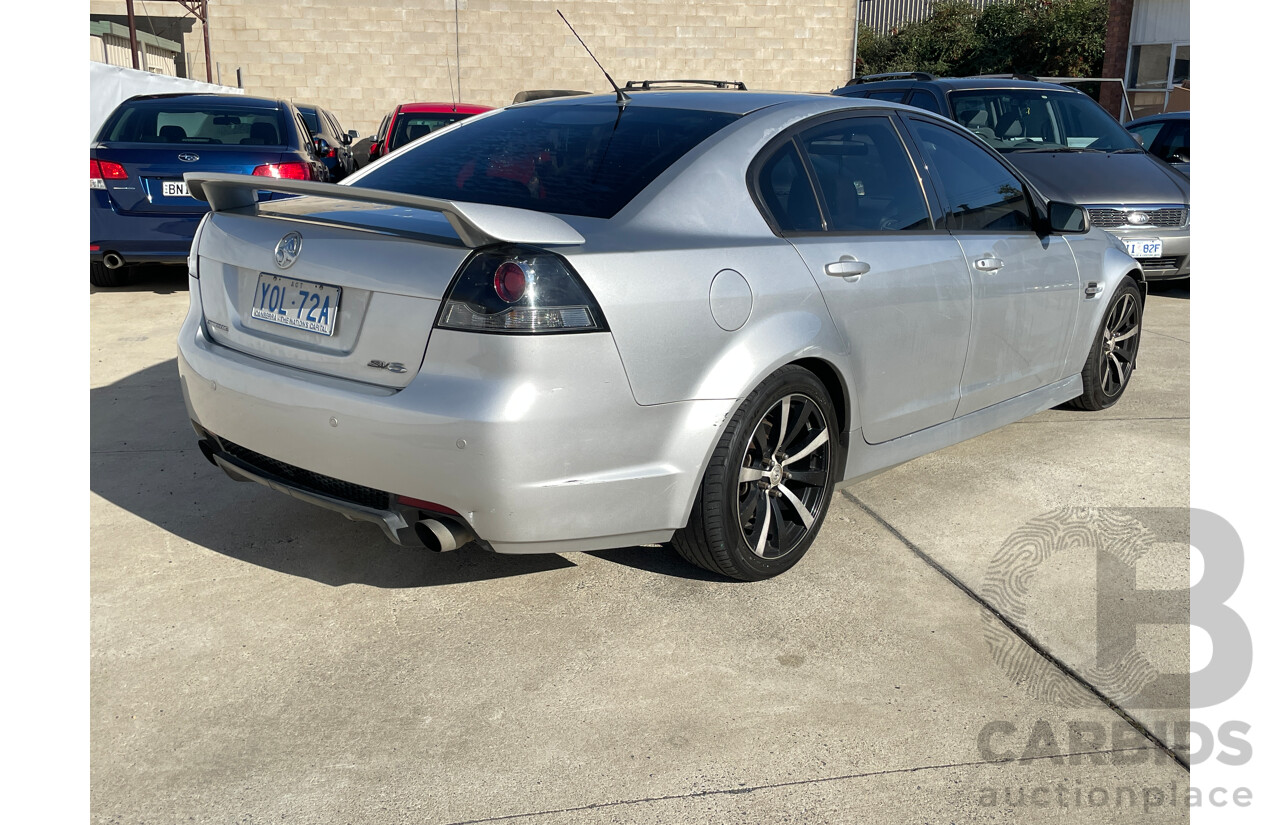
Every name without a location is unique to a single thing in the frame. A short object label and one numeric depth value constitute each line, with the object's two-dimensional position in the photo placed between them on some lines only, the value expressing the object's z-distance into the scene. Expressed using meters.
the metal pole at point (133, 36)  24.86
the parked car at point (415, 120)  13.70
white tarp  14.50
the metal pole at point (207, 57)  27.98
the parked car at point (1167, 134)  11.40
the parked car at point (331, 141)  10.65
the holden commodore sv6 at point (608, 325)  2.75
